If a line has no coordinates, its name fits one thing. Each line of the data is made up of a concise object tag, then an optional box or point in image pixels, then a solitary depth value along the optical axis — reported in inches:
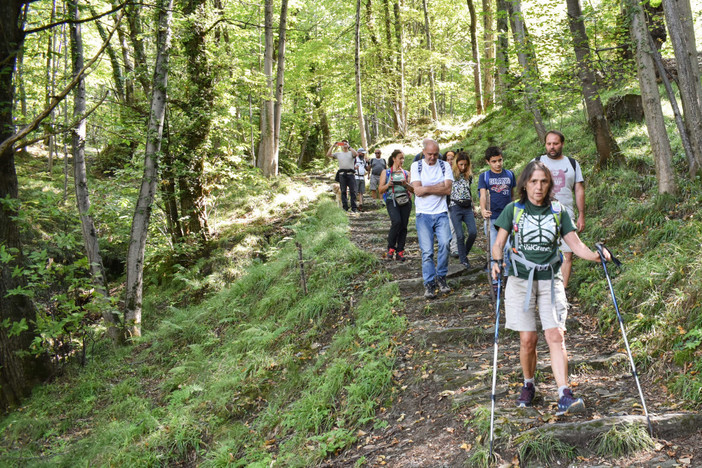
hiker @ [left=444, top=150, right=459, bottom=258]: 320.5
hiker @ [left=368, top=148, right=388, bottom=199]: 497.4
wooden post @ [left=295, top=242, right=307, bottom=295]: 327.6
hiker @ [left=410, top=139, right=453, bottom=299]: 250.2
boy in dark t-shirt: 248.2
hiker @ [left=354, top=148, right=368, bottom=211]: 538.3
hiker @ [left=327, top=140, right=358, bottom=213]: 503.2
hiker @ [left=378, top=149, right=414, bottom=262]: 308.3
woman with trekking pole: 143.5
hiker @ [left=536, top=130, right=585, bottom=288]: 214.2
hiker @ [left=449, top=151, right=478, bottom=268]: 290.8
